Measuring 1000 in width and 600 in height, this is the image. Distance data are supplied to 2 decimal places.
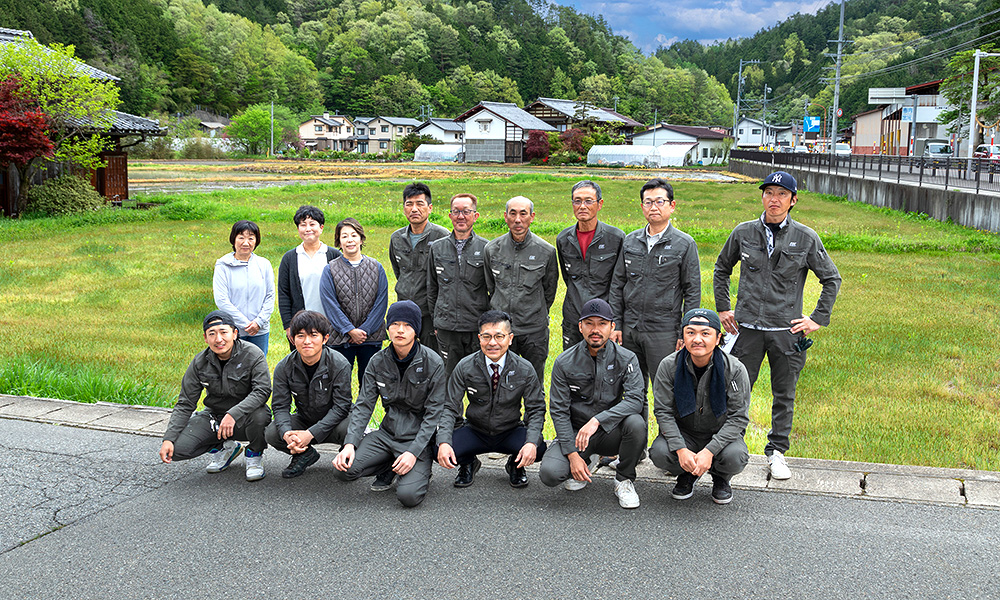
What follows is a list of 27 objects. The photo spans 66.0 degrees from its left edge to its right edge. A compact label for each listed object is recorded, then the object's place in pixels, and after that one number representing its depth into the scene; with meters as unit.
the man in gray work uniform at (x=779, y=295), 5.41
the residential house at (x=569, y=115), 79.88
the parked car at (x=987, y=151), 33.20
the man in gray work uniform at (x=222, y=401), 5.33
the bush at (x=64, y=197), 22.92
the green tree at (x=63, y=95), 22.38
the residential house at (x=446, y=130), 83.69
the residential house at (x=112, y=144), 24.59
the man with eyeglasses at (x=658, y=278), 5.57
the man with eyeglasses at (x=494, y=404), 5.13
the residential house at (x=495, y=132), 75.00
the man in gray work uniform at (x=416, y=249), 6.53
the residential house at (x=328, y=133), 96.12
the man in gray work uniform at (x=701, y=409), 4.77
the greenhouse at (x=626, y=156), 71.25
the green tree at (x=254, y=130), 78.31
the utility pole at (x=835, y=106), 43.97
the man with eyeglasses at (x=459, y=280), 6.18
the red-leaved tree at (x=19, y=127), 20.81
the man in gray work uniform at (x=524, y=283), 5.93
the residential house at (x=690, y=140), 81.06
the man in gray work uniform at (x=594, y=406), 4.93
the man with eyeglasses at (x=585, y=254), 5.77
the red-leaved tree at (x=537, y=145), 72.62
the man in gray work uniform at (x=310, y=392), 5.32
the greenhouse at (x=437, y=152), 78.44
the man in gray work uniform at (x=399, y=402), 5.07
